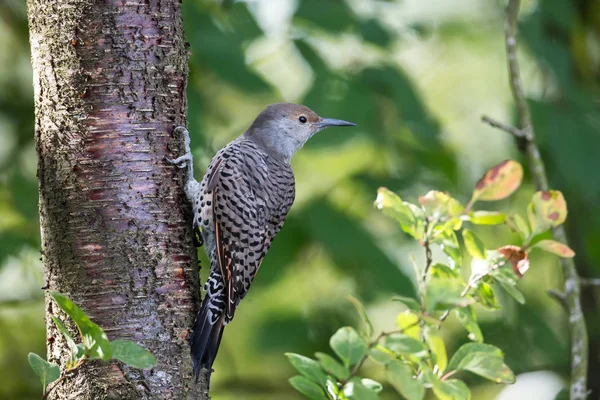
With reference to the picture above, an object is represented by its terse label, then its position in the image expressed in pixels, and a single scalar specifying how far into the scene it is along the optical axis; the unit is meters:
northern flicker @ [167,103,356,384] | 9.07
